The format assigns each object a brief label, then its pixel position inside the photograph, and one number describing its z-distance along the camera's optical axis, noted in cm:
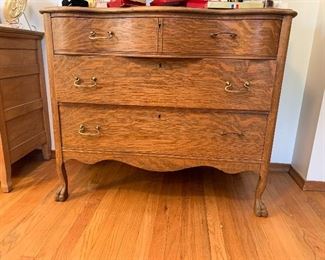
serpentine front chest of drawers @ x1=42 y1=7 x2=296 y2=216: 98
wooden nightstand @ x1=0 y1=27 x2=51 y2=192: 128
